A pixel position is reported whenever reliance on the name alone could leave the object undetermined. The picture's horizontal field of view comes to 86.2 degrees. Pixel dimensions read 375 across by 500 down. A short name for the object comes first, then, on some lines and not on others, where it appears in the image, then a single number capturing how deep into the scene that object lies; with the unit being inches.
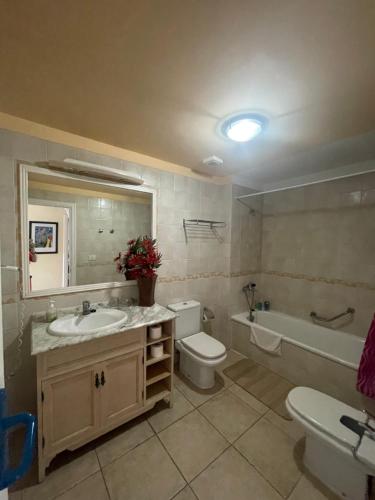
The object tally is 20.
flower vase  71.9
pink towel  58.7
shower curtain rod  102.0
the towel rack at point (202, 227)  91.9
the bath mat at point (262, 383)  72.1
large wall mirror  58.4
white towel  86.9
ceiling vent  74.6
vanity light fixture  59.2
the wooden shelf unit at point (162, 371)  64.5
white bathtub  70.1
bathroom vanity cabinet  47.1
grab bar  88.4
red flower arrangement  71.0
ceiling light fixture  53.7
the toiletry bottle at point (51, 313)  57.6
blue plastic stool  21.8
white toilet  73.5
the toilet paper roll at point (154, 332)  64.9
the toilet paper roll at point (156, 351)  65.9
